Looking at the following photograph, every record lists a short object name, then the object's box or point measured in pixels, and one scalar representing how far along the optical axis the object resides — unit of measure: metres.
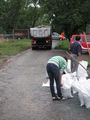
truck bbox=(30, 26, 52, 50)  20.87
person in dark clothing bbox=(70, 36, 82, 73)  7.21
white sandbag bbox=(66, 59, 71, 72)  7.35
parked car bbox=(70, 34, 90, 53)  14.71
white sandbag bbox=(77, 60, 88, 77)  6.91
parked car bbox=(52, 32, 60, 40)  40.17
